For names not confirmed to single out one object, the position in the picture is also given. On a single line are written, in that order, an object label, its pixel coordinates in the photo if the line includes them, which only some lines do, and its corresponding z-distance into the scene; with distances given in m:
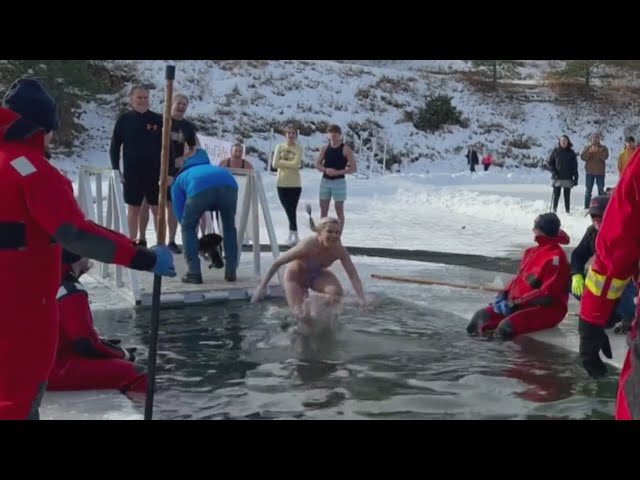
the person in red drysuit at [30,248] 2.85
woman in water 6.77
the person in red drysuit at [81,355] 4.39
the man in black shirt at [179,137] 8.59
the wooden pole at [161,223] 3.81
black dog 8.20
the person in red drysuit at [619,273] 2.62
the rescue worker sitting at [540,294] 6.08
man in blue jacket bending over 7.51
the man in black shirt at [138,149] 8.14
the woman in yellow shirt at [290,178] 11.18
